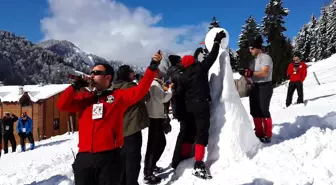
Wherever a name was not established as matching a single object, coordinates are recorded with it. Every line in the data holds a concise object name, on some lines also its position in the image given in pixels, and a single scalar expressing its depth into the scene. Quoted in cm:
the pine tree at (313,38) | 6419
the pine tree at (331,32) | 5519
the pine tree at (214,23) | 4272
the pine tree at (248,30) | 5038
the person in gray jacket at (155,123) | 512
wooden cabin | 3175
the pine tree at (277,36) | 3738
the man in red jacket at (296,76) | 1105
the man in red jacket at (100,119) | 308
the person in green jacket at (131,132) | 445
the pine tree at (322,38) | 5867
